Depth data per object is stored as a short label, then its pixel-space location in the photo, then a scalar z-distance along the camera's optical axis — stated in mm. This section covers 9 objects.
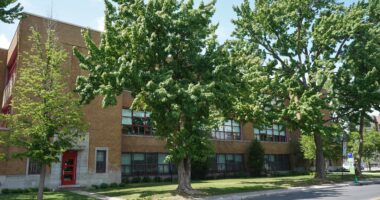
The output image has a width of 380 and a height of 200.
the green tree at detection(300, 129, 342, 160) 37000
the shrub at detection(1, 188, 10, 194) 20281
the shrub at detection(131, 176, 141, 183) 27155
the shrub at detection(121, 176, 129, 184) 26494
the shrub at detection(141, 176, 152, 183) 27628
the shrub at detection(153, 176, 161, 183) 28406
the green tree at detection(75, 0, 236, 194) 15297
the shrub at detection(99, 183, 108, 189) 23705
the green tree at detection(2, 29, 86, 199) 14359
